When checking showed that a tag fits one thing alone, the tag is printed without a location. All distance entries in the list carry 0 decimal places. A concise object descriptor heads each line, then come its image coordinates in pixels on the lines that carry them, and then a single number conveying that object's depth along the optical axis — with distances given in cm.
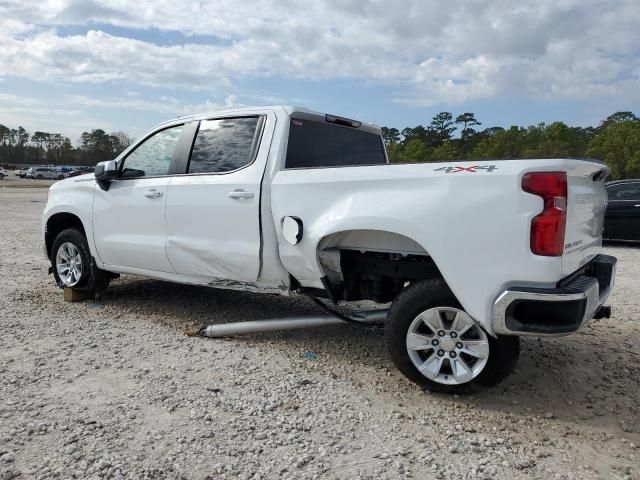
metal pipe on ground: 436
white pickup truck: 327
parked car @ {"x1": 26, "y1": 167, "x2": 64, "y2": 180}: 6600
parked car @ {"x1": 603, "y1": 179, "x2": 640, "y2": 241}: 1138
